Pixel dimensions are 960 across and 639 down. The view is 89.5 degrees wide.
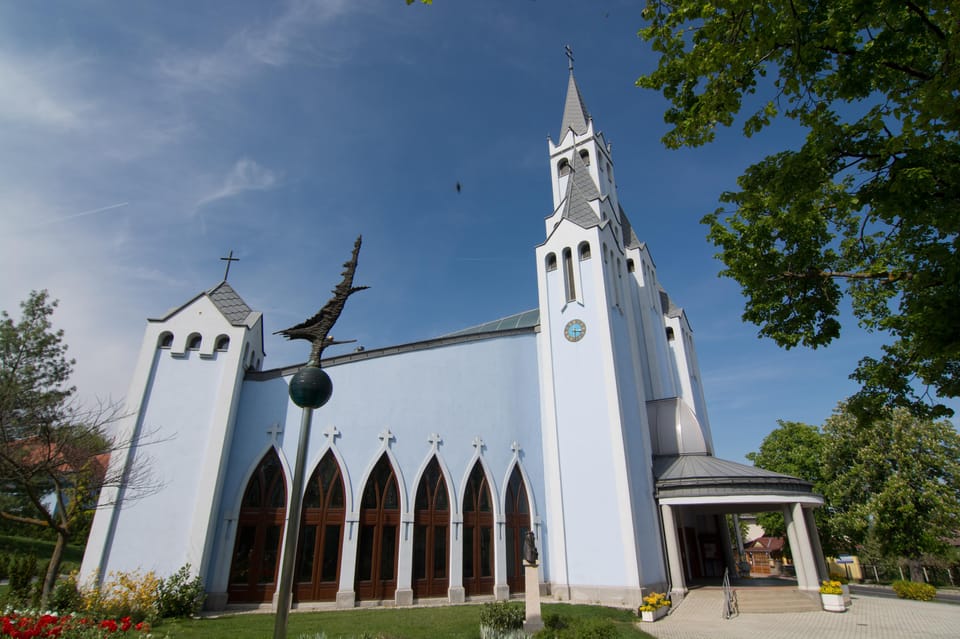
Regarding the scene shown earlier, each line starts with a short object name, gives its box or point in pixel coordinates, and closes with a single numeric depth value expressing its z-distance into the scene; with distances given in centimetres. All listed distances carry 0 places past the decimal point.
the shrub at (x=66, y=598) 1216
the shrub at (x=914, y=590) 1894
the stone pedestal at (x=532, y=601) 1063
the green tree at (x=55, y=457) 1178
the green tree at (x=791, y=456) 3416
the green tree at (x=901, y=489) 2675
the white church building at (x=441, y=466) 1590
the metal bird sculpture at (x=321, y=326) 776
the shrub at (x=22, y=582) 1241
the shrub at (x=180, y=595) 1334
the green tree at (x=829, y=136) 602
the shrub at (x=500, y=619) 984
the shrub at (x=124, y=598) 1216
